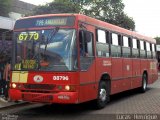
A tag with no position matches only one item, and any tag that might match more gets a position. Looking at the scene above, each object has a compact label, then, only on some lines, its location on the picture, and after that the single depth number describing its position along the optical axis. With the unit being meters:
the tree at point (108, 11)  50.28
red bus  10.29
